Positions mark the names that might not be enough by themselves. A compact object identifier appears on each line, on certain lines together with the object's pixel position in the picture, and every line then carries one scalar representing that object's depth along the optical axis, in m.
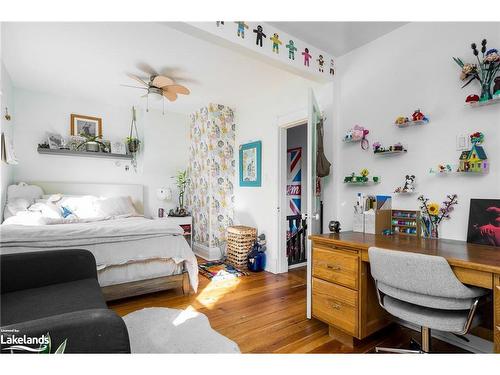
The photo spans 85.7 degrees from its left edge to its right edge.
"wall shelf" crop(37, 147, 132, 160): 3.91
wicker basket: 3.76
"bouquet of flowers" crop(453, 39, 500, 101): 1.72
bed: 2.32
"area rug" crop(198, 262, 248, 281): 3.38
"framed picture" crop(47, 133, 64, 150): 3.94
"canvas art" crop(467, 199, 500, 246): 1.69
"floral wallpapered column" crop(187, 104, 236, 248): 4.26
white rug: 1.82
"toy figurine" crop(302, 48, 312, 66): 2.51
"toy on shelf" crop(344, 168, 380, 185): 2.40
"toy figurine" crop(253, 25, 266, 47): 2.16
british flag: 4.24
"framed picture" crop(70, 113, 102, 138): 4.20
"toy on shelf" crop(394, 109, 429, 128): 2.05
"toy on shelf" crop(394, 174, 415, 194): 2.12
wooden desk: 1.67
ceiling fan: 3.09
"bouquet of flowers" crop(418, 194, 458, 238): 1.95
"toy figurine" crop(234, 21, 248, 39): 2.05
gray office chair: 1.29
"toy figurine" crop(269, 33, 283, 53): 2.28
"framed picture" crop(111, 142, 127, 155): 4.46
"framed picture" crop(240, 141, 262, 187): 3.86
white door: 2.26
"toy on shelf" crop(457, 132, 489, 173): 1.76
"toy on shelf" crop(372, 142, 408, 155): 2.18
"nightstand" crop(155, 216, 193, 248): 4.46
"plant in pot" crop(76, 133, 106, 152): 4.22
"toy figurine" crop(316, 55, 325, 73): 2.63
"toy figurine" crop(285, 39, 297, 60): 2.40
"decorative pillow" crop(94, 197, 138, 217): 3.78
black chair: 1.00
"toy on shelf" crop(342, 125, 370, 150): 2.48
